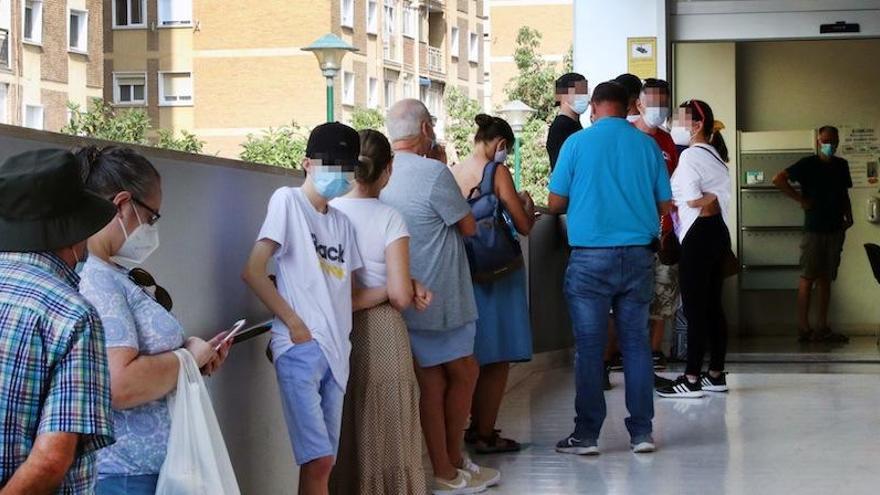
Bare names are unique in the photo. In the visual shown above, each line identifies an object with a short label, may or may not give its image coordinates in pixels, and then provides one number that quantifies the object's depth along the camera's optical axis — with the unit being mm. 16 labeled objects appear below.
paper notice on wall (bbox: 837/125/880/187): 12680
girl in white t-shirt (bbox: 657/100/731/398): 8211
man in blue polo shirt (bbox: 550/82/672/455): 6602
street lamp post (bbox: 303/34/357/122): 20828
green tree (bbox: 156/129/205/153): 30381
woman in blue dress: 6531
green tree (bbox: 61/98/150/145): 33750
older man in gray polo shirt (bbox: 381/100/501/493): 5629
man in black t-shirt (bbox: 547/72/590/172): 8312
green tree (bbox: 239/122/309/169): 35062
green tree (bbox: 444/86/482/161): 43075
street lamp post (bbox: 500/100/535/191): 25884
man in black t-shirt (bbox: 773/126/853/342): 12094
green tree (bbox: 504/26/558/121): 46656
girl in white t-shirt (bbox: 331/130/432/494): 4969
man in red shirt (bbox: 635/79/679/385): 8250
